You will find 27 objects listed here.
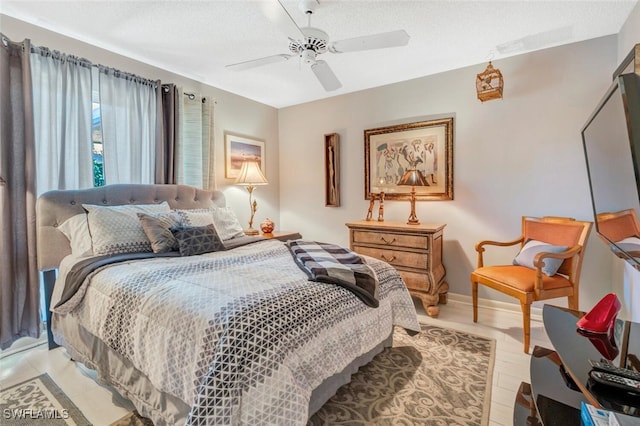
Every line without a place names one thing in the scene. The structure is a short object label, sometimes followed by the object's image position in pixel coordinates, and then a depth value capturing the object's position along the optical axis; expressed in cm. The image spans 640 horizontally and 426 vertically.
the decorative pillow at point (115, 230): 224
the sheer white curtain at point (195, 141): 334
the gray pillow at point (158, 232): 234
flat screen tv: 116
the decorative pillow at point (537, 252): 242
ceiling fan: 174
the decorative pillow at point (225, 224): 295
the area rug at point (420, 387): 163
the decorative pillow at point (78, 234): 226
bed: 118
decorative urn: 370
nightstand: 361
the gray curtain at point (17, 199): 220
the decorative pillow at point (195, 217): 264
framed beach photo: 384
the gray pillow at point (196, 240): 233
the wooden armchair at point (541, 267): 233
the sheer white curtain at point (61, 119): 239
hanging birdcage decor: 281
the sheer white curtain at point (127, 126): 277
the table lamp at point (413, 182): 313
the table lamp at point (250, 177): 364
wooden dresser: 293
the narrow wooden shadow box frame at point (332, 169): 404
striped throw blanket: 175
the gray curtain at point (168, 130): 314
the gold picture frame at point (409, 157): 330
